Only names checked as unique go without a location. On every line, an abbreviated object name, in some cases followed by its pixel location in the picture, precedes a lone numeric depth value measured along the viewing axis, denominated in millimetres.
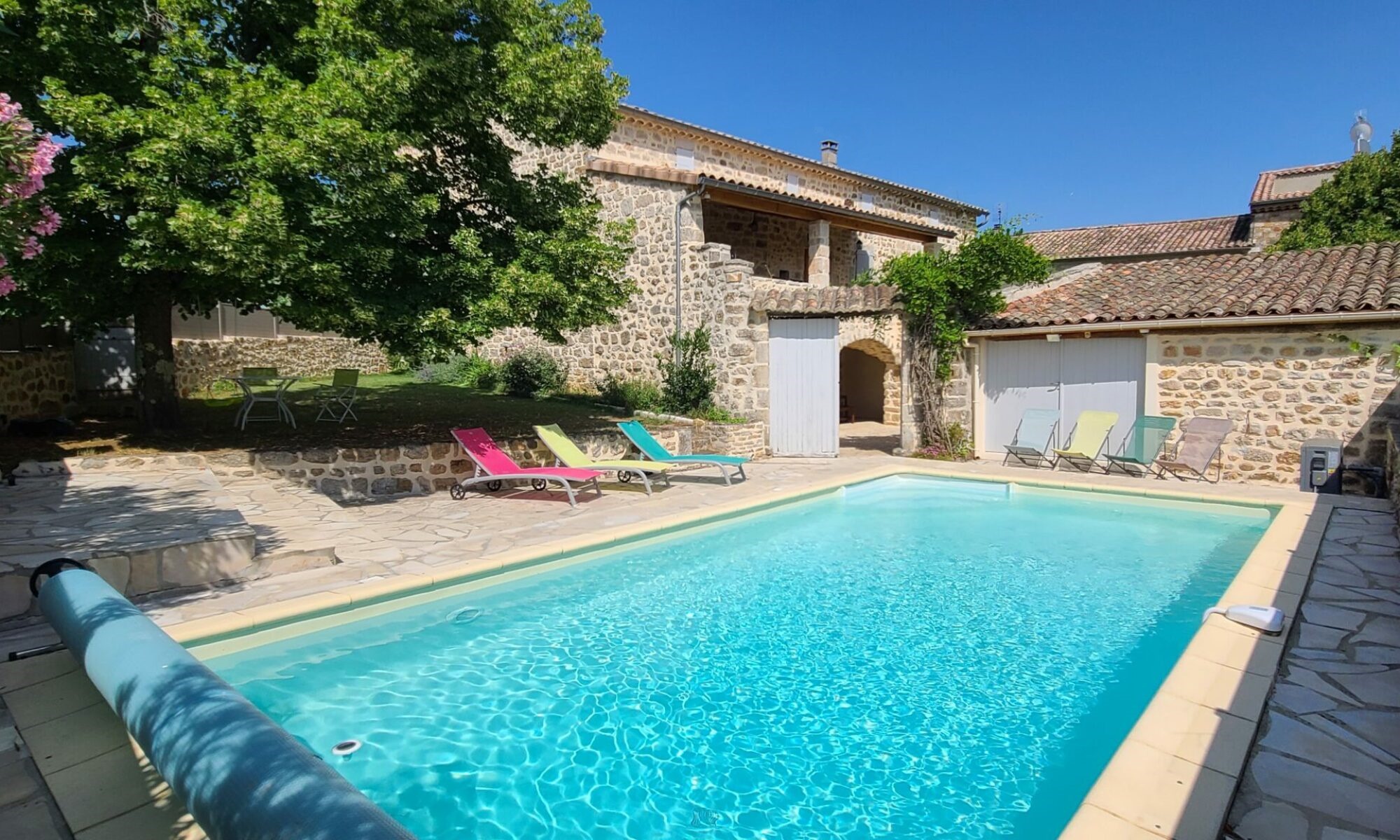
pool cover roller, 2092
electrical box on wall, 9453
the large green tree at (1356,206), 17703
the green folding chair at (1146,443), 10953
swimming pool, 3484
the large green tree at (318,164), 7230
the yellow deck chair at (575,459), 9797
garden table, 11080
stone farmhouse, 13445
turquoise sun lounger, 10602
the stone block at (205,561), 5383
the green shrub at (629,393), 14633
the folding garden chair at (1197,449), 10453
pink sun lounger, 9047
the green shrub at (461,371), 19609
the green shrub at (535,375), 17266
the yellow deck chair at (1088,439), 11586
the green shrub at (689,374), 13797
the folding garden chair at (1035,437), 12297
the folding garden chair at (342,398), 12227
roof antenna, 22797
